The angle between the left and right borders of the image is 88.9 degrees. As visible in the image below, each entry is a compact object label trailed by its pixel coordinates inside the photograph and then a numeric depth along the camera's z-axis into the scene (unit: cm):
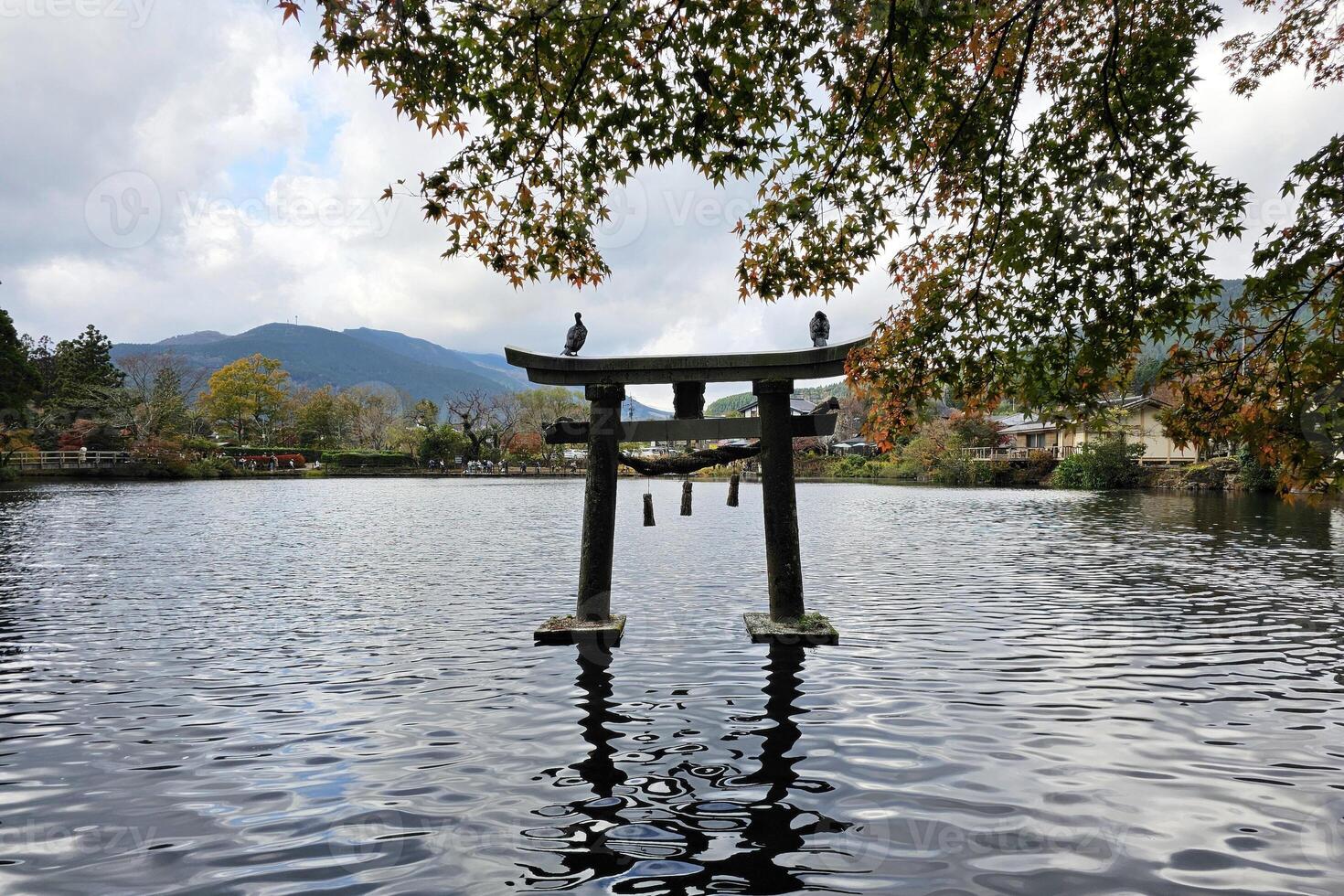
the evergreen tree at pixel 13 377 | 5141
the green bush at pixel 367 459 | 8444
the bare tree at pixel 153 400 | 6581
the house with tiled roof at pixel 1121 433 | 5439
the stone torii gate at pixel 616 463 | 1022
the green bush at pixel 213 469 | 6569
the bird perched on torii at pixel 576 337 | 1035
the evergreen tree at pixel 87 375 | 6581
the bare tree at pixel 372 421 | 10319
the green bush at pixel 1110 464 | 5334
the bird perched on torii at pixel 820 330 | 1002
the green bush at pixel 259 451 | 8006
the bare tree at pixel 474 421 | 8638
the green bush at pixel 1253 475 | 4416
